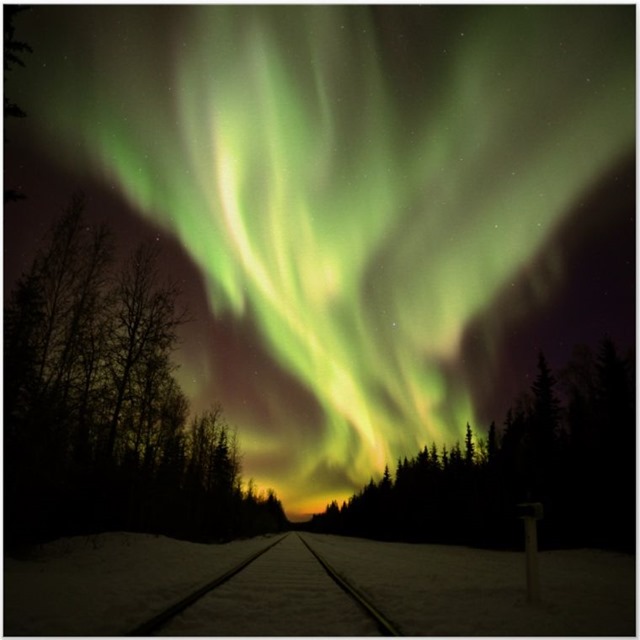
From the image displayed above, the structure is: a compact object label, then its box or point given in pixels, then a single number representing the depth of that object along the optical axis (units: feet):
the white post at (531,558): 28.35
